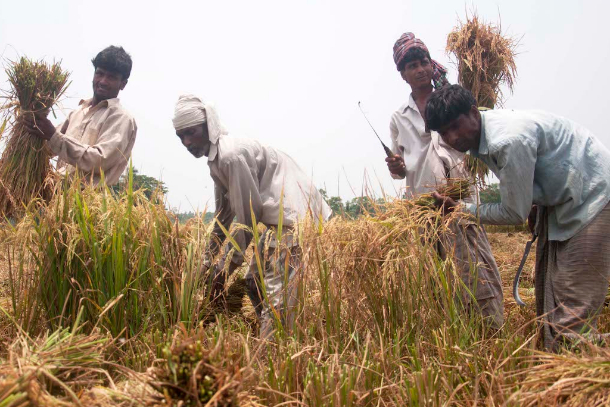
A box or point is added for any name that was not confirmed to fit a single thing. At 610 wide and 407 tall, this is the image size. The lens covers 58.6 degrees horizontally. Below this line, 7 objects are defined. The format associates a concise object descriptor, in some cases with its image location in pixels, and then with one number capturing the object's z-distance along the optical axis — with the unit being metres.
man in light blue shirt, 2.41
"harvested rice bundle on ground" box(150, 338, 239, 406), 1.32
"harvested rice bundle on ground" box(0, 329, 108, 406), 1.29
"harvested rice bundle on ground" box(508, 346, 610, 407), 1.55
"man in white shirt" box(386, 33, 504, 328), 2.96
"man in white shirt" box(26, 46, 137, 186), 3.43
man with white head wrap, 3.14
